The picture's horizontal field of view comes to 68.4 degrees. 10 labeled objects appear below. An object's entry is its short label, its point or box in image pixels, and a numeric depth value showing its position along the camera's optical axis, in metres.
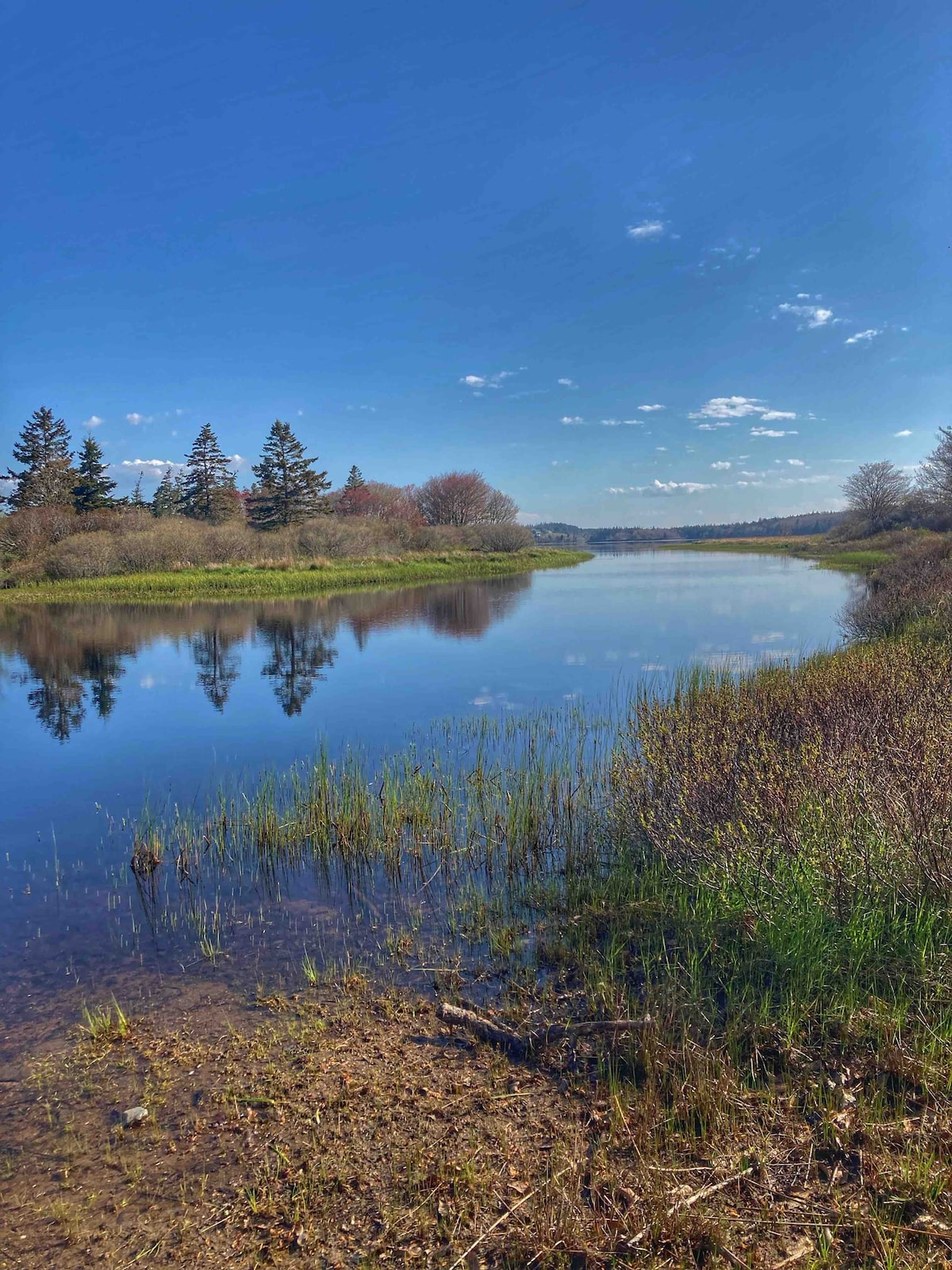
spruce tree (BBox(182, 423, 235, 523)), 55.62
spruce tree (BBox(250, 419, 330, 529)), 56.84
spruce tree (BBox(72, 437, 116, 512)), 46.12
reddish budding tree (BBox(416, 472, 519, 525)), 77.12
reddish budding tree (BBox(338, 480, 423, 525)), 72.88
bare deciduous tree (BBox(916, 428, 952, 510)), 44.22
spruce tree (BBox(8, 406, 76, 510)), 45.75
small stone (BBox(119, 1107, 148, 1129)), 3.37
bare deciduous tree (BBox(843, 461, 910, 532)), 63.17
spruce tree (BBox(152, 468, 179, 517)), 61.66
